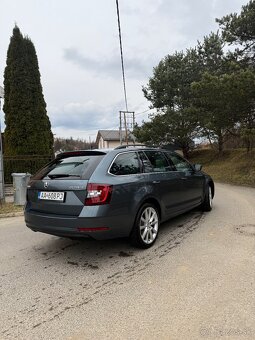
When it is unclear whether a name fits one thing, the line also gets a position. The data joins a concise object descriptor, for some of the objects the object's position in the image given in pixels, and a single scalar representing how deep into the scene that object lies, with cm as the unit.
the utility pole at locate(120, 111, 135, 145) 4209
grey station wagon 412
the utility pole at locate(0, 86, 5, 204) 964
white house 5506
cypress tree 1444
